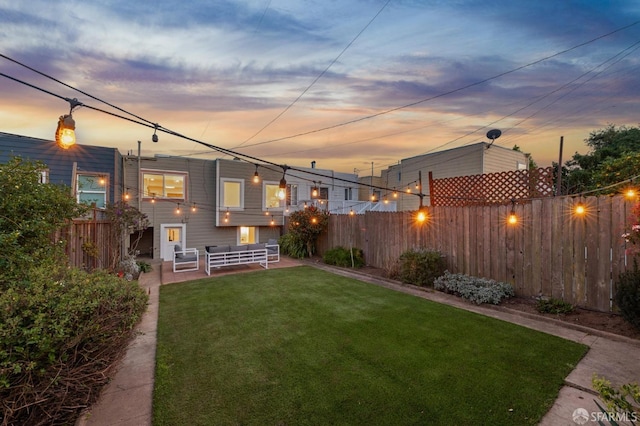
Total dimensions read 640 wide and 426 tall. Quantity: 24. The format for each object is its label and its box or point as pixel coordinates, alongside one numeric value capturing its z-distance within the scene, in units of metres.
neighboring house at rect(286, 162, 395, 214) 17.48
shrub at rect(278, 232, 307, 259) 13.54
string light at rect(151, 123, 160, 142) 4.80
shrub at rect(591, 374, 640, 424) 1.43
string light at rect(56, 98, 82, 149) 3.51
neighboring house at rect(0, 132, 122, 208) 9.37
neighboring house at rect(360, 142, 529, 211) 14.73
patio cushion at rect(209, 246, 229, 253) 11.20
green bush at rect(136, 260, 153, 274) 11.22
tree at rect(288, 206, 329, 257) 12.92
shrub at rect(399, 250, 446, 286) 7.85
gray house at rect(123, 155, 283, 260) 14.16
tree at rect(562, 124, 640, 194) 16.08
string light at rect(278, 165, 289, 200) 6.17
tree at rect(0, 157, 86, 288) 3.12
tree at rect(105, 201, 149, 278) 8.67
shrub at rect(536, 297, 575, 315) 5.64
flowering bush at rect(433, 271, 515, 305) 6.37
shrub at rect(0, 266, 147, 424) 2.03
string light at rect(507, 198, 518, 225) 6.55
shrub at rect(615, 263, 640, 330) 4.54
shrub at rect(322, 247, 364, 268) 10.85
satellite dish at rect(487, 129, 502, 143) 12.82
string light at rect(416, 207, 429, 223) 7.77
